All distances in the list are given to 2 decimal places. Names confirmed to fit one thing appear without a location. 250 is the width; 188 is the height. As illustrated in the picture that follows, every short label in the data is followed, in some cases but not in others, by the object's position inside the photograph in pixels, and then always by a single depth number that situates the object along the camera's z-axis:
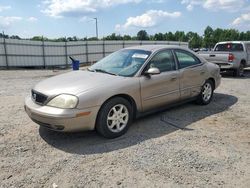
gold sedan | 3.23
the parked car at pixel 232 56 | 9.42
